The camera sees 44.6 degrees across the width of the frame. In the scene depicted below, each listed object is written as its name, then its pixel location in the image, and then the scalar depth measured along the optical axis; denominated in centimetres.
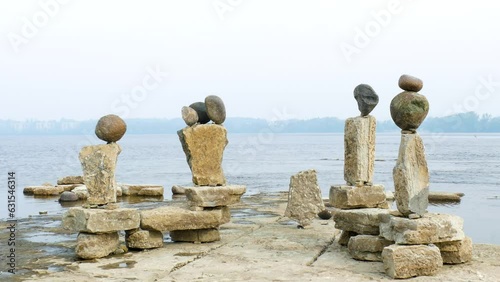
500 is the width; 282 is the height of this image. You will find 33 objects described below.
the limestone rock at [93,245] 1052
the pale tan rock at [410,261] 899
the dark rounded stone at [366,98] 1150
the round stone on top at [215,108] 1243
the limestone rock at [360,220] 1066
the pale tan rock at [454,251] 980
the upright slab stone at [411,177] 960
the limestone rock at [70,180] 3037
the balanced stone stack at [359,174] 1137
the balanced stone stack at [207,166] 1215
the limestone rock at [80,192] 2430
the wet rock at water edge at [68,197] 2336
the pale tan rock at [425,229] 929
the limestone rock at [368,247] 1015
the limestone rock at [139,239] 1136
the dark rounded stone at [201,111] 1262
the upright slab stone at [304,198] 1412
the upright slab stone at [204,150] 1235
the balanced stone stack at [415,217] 917
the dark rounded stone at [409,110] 970
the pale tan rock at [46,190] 2759
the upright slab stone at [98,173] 1099
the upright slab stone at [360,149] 1155
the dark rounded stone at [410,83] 991
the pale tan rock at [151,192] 2519
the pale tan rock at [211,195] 1205
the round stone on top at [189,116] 1237
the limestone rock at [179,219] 1152
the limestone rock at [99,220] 1057
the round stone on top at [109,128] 1109
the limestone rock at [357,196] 1136
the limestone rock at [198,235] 1223
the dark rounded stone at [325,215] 1542
